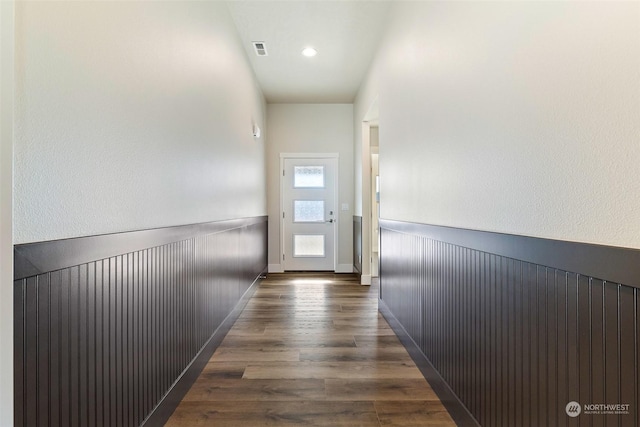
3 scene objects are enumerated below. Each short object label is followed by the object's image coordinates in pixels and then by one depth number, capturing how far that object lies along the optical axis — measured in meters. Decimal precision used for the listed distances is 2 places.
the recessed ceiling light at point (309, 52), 3.38
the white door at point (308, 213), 5.24
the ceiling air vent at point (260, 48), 3.29
